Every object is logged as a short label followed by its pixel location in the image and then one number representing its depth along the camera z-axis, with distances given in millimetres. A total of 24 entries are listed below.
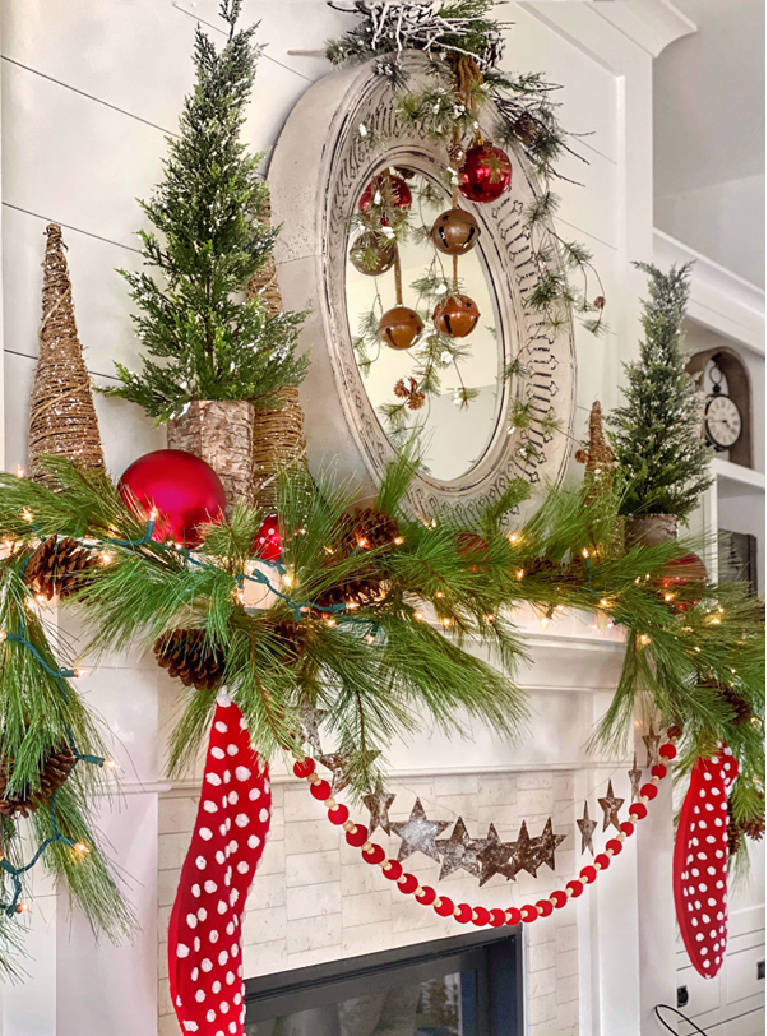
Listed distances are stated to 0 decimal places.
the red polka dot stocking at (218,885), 1200
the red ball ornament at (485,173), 1799
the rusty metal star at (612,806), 1878
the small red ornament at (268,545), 1288
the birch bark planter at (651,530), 2068
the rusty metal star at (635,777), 1884
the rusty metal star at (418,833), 1592
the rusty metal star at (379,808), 1422
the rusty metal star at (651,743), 1888
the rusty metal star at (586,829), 1850
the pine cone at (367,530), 1308
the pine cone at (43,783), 1037
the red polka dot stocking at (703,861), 1973
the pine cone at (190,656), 1165
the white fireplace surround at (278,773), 1289
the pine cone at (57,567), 1093
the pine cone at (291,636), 1213
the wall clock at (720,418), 3354
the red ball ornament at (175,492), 1197
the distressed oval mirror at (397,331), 1579
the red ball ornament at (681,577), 1742
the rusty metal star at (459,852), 1644
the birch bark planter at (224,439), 1324
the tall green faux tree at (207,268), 1333
